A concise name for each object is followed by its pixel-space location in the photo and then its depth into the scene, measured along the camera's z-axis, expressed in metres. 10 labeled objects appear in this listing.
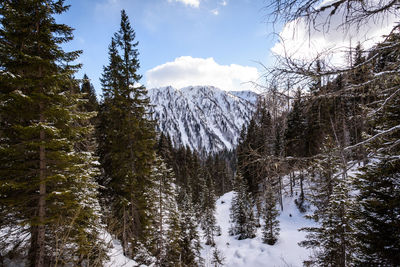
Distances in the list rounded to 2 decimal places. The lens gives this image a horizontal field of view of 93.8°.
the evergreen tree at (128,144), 11.61
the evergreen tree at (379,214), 5.90
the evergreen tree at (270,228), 21.87
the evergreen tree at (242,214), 26.75
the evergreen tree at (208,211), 28.06
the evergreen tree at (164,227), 13.41
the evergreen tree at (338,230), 8.84
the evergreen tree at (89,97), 24.33
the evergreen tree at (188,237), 16.31
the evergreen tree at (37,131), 5.60
